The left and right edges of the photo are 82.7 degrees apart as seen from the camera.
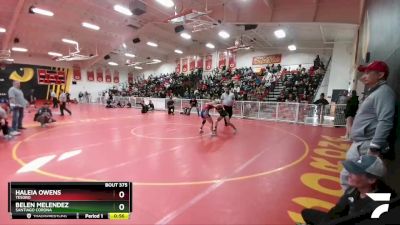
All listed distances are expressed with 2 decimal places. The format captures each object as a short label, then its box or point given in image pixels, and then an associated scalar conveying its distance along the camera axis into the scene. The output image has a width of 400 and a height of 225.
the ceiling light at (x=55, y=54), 23.98
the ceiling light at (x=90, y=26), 15.58
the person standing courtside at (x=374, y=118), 2.04
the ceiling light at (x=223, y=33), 17.93
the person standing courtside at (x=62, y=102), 13.10
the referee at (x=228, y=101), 9.42
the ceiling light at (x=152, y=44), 21.92
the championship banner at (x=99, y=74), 31.16
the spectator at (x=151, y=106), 18.25
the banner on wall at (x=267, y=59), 22.14
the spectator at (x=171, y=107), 15.74
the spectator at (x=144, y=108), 15.87
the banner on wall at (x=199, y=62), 26.44
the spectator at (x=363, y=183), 1.65
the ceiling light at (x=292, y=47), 19.90
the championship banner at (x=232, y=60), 24.22
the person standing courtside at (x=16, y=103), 7.30
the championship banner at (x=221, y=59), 24.64
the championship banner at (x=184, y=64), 27.83
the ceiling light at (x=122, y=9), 11.69
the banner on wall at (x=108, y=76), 32.34
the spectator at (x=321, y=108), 11.02
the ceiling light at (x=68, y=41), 19.54
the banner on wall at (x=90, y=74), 30.11
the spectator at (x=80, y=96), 28.72
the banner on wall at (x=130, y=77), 34.90
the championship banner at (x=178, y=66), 28.55
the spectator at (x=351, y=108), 6.84
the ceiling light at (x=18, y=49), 21.38
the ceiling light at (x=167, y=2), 10.06
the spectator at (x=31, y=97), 22.24
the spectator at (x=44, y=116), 8.98
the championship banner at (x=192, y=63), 27.09
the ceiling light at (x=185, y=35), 19.05
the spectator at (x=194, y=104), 14.90
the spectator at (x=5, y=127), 6.64
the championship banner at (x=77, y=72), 28.50
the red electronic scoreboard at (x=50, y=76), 25.91
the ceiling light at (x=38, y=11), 12.05
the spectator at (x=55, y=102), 18.15
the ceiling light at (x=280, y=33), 16.63
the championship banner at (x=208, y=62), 25.83
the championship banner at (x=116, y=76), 33.31
